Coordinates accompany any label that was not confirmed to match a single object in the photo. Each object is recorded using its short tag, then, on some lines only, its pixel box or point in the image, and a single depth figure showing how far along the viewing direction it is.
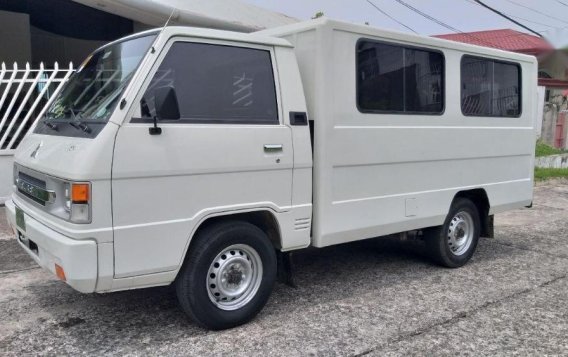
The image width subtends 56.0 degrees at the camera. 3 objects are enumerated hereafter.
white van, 3.49
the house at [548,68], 9.40
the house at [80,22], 11.11
